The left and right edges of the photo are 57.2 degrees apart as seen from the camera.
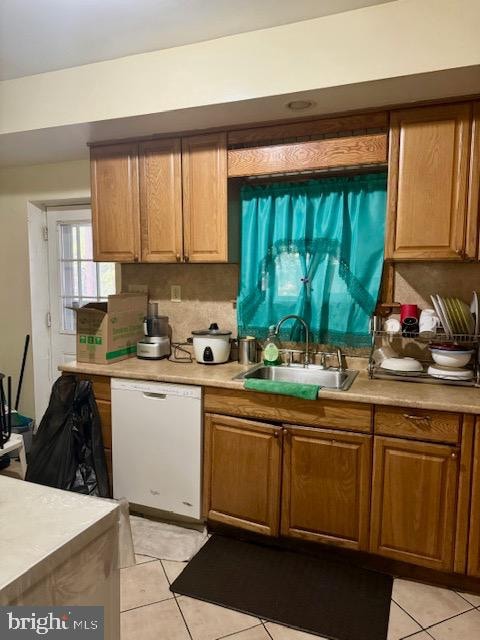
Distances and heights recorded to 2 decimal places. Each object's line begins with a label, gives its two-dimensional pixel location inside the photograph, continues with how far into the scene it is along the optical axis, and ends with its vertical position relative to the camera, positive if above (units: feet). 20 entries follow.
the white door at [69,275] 11.37 +0.10
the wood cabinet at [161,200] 8.40 +1.58
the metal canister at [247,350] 8.89 -1.41
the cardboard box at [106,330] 8.71 -1.04
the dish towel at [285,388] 6.84 -1.72
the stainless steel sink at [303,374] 8.21 -1.80
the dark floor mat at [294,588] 6.06 -4.66
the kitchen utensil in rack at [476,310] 7.14 -0.47
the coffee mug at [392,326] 7.71 -0.79
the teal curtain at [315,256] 8.05 +0.47
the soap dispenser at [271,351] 8.61 -1.39
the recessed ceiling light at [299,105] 7.05 +2.85
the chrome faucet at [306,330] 8.45 -0.96
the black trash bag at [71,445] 8.18 -3.12
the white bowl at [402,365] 7.44 -1.42
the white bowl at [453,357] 7.07 -1.23
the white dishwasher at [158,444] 7.80 -3.02
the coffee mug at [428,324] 7.49 -0.73
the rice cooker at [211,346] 8.75 -1.31
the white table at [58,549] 2.58 -1.70
